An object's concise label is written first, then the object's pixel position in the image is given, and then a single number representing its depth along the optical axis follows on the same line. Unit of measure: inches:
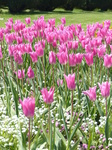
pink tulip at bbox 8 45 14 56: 137.3
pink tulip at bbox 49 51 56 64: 123.8
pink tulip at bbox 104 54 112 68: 115.0
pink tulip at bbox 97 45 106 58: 132.8
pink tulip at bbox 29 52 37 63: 129.9
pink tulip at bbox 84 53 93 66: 121.3
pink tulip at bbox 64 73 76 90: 92.7
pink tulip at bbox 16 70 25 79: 138.5
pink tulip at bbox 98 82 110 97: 90.0
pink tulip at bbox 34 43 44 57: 131.6
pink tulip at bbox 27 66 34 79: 119.8
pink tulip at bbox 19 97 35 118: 74.1
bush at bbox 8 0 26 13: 718.9
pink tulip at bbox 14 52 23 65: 127.7
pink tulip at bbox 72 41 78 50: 147.6
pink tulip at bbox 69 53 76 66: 119.9
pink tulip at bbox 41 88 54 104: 81.2
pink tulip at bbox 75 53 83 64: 122.3
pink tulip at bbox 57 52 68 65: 120.9
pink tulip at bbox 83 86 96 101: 94.0
